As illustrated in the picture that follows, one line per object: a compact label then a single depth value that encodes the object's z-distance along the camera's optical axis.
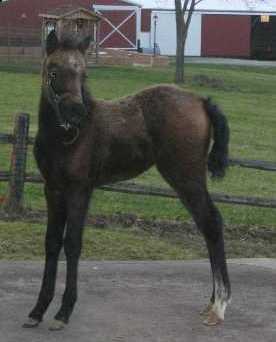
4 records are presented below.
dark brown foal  5.13
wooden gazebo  33.84
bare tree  30.14
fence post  8.66
